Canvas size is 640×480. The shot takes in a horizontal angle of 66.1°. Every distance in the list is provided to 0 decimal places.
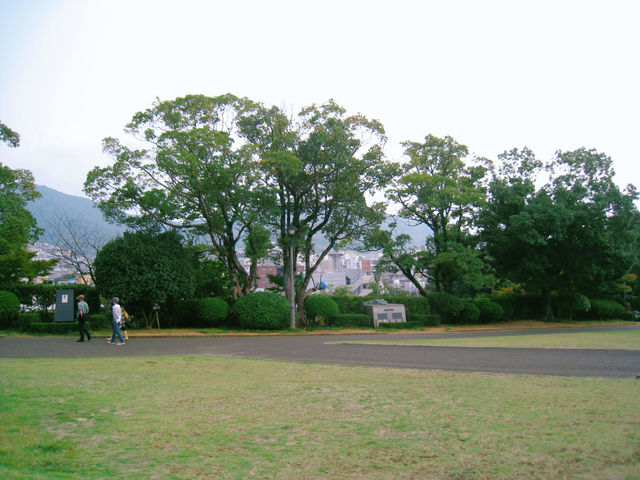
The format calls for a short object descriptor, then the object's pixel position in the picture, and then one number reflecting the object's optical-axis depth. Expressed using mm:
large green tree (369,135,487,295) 28719
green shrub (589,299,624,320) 35625
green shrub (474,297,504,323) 31047
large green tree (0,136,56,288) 21250
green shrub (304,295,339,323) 26422
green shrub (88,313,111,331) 21750
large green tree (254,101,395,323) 25562
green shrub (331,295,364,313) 28281
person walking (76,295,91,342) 16516
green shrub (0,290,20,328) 21703
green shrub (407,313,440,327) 28766
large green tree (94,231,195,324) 21625
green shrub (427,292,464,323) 29672
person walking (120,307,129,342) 17016
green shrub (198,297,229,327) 24047
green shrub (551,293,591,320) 33688
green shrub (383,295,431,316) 29183
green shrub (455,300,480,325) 30139
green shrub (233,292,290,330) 23484
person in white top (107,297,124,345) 15672
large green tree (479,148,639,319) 29062
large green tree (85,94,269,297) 22797
